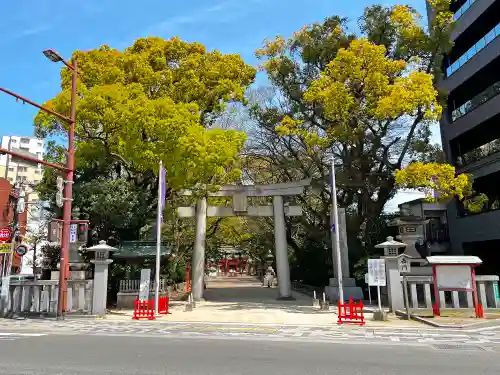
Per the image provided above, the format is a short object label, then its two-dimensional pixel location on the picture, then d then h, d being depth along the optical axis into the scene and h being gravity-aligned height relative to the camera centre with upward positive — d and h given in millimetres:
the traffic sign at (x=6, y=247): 20294 +675
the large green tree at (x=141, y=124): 17594 +5798
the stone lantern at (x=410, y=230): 18812 +1085
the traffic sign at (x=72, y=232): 16625 +1099
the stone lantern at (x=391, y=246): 15977 +300
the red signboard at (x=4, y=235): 24191 +1488
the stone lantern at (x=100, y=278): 15945 -712
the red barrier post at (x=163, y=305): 17188 -1911
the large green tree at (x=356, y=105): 18484 +7014
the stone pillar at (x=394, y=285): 15859 -1162
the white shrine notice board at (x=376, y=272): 13781 -565
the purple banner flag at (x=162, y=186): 16578 +2851
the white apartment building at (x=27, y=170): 41350 +15415
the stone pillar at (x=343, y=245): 21422 +526
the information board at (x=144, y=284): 16875 -1021
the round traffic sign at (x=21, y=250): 18469 +468
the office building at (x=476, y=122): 23516 +7939
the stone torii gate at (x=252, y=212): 23656 +2617
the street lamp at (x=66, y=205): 14906 +2028
